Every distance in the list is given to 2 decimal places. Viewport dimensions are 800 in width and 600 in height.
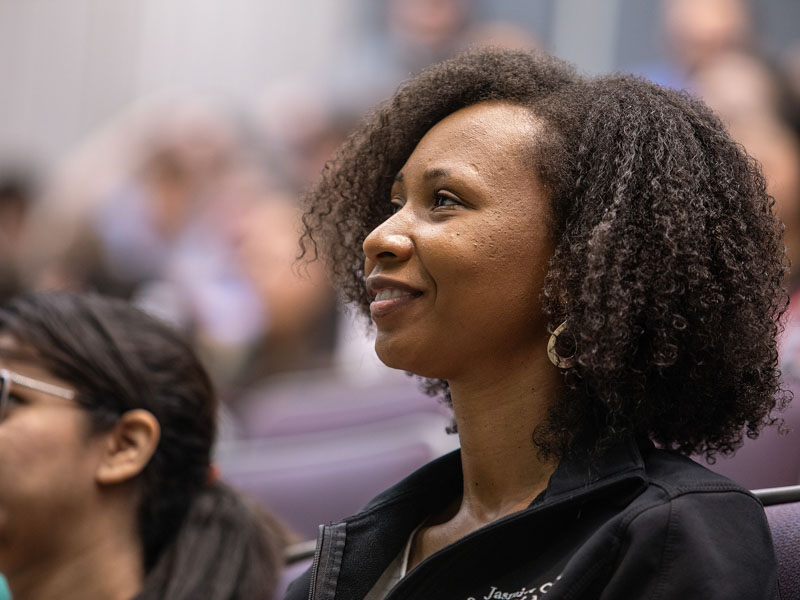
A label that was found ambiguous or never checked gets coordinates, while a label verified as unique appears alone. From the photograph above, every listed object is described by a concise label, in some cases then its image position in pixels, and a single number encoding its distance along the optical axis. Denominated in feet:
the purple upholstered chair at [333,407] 19.49
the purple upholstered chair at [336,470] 15.51
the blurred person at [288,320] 24.53
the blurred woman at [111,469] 12.64
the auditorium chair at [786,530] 8.91
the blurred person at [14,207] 31.17
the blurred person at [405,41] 28.60
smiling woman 7.93
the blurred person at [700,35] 22.91
